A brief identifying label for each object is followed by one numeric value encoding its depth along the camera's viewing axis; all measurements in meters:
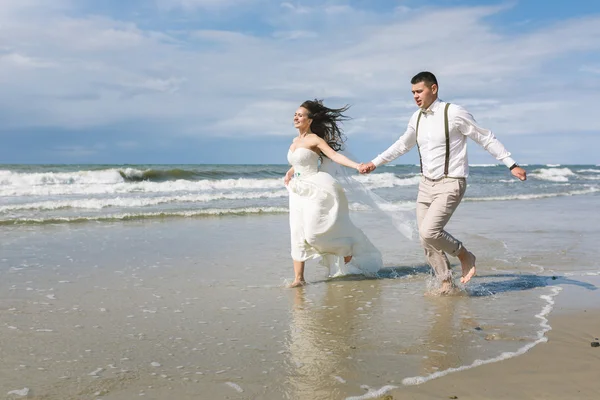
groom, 5.81
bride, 7.04
